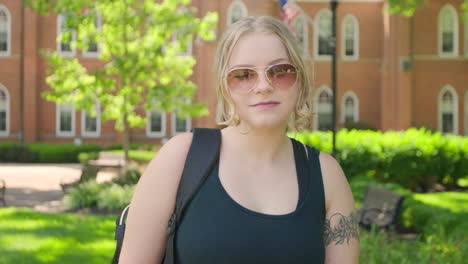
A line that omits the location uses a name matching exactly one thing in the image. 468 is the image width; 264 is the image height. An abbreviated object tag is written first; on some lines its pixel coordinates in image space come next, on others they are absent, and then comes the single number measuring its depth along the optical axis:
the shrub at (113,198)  12.21
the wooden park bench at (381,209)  8.73
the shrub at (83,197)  12.65
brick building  30.08
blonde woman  1.73
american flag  11.87
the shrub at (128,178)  14.53
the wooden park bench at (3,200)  12.37
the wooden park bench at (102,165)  14.10
